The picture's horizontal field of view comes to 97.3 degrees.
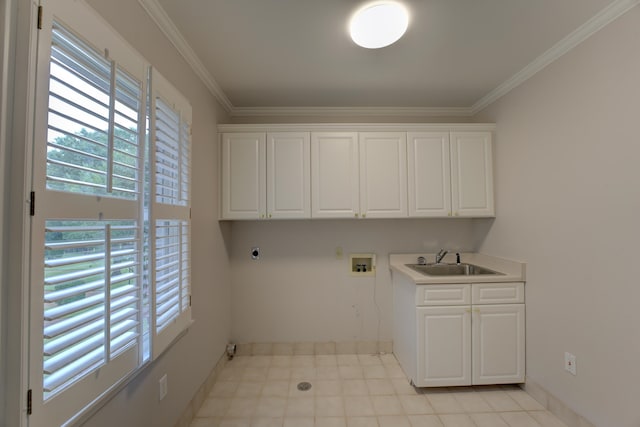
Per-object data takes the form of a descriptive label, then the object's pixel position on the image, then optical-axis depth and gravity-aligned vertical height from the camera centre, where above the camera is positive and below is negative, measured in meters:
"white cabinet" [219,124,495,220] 2.60 +0.51
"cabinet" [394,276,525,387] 2.21 -0.89
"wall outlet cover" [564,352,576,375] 1.82 -0.93
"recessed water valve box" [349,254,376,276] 2.92 -0.45
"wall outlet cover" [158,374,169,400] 1.57 -0.95
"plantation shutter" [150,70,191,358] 1.45 +0.05
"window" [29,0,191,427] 0.87 +0.01
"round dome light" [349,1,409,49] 1.50 +1.10
